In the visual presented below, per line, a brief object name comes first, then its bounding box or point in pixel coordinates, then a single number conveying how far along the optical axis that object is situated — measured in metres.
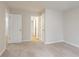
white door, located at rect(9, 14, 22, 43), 3.04
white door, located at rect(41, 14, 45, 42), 3.02
